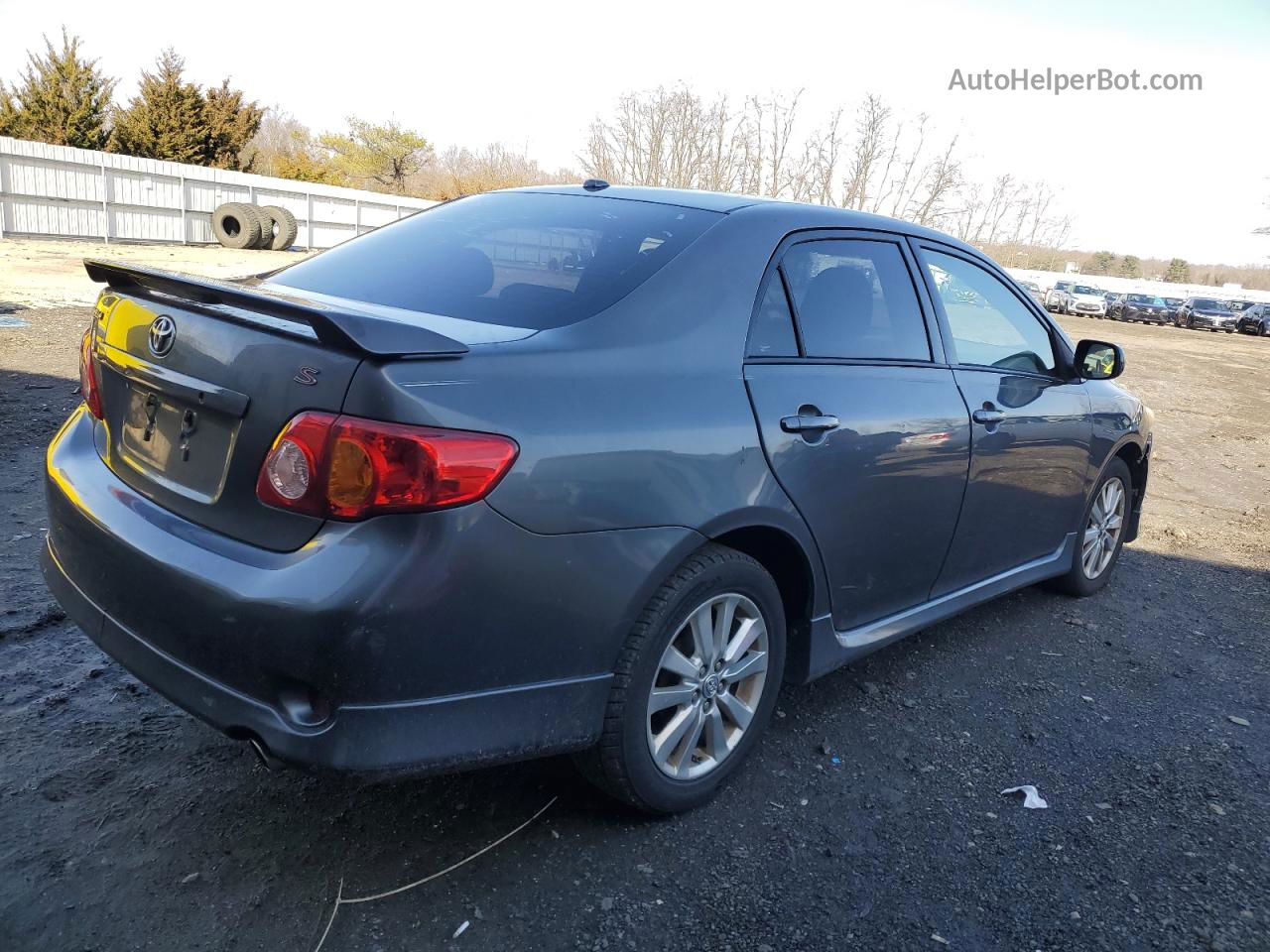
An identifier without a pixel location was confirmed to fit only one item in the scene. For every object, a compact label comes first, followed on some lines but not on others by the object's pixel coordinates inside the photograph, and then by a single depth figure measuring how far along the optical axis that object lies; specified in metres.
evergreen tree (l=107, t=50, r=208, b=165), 34.09
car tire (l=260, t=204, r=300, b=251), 27.02
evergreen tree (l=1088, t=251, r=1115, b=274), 96.66
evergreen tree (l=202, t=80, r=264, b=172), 36.03
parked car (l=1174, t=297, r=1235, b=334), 46.22
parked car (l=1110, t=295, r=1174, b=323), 48.50
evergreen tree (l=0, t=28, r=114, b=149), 32.09
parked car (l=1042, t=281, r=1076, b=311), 47.38
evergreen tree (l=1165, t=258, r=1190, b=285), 102.81
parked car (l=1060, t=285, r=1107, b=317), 47.75
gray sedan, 2.07
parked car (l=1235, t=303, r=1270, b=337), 45.19
